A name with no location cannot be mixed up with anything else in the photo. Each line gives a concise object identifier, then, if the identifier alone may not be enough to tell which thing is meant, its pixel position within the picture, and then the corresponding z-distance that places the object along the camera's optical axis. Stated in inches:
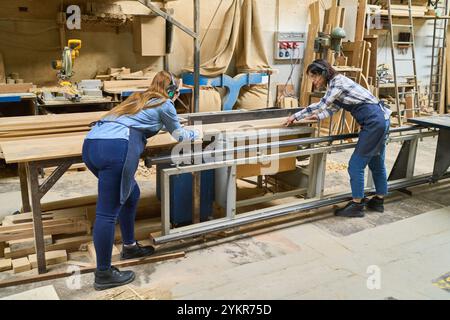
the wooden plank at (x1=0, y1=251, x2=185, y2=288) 102.5
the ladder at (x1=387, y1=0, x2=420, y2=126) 259.1
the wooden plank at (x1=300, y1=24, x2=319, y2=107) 261.7
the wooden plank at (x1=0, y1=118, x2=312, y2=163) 97.2
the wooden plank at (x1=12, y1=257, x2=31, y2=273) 107.8
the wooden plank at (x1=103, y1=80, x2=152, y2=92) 189.5
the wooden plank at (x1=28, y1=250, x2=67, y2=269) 110.4
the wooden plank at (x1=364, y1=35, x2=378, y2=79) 258.4
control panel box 262.2
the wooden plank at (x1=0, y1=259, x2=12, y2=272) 109.1
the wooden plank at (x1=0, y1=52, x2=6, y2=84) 183.2
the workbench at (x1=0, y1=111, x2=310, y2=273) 98.2
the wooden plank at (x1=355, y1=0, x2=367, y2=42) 247.4
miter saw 163.2
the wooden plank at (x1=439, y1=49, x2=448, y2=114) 318.7
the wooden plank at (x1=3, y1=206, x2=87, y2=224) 122.8
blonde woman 94.0
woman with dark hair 136.9
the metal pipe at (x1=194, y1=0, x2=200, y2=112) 184.1
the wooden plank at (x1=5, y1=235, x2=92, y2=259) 112.3
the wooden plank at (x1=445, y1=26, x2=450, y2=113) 315.3
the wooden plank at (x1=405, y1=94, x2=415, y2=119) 282.8
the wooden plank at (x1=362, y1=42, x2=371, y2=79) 253.4
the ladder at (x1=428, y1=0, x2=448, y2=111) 317.1
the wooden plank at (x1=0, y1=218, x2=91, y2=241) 113.9
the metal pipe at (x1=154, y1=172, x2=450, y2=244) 118.4
